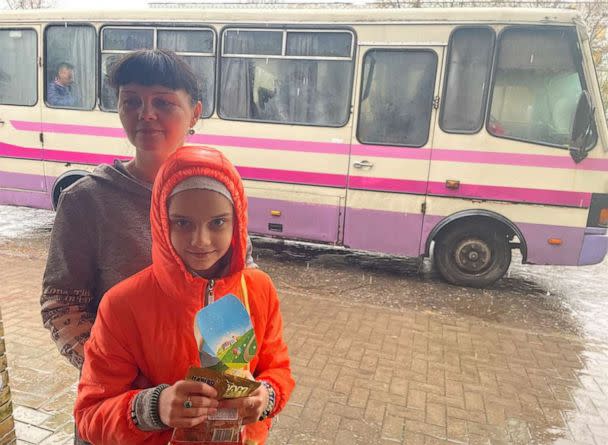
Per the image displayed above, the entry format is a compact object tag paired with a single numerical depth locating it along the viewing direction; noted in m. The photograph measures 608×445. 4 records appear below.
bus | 5.45
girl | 1.20
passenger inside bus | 6.77
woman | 1.35
